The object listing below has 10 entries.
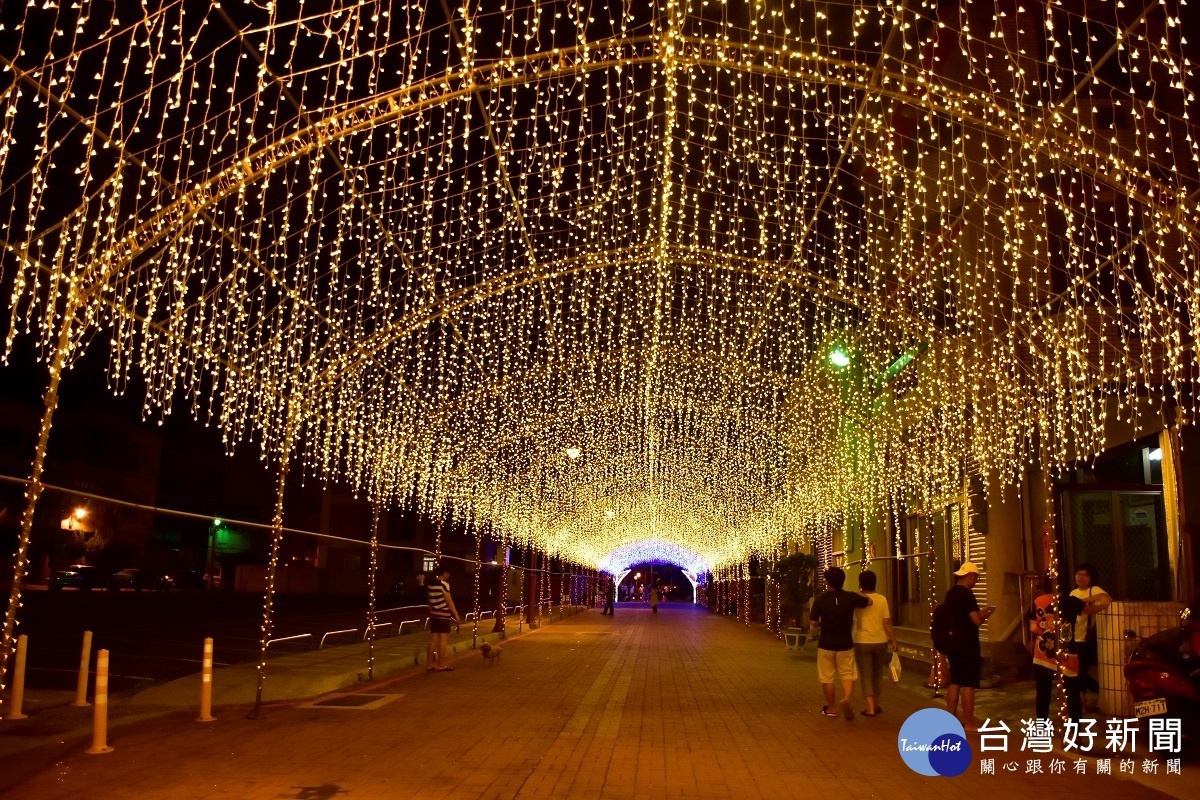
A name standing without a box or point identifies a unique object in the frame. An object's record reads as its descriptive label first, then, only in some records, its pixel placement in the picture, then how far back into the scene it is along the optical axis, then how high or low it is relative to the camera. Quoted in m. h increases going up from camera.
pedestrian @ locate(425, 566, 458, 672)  14.00 -0.86
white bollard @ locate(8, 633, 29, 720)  8.47 -1.14
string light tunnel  8.34 +4.10
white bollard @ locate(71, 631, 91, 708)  9.08 -1.20
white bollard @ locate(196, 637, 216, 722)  8.41 -1.17
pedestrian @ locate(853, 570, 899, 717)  9.59 -0.80
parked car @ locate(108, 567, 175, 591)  33.31 -0.99
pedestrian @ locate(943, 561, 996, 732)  8.73 -0.84
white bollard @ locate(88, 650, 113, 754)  7.06 -1.19
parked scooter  7.30 -0.88
